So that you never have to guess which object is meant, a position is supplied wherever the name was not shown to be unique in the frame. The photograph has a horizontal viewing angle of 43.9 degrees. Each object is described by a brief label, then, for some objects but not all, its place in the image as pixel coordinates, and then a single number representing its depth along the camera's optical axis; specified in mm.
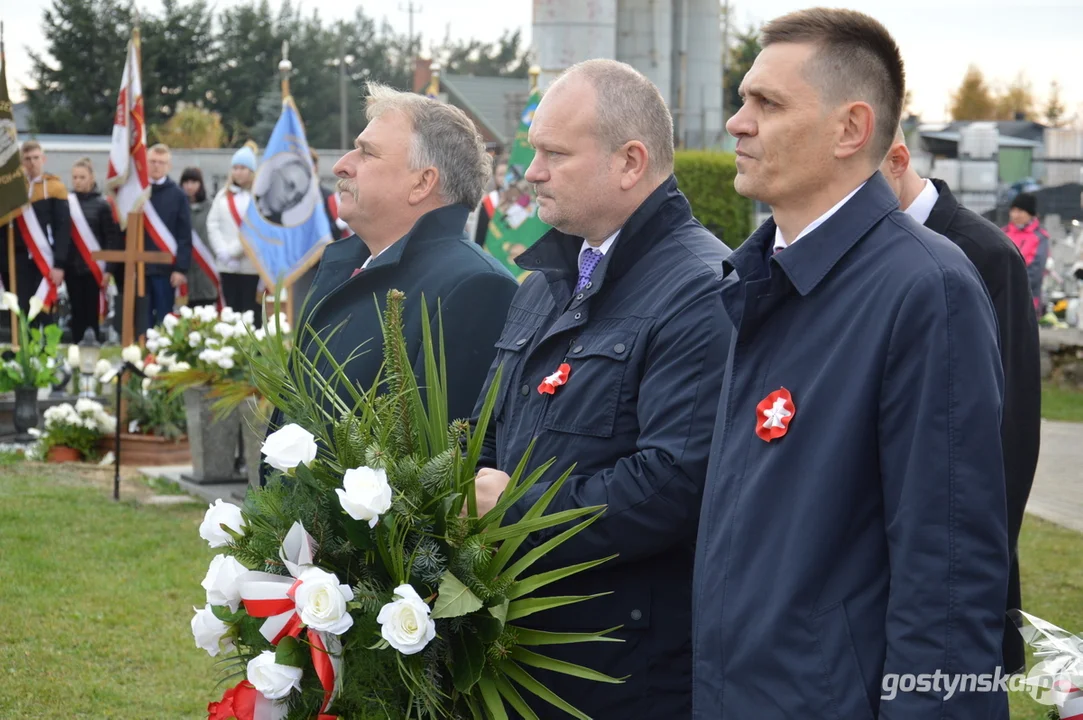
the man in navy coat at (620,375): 2703
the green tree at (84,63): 46938
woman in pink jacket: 16141
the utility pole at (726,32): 50544
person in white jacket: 13922
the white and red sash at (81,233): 14672
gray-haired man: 3676
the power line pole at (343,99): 53094
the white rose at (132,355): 9367
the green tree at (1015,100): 73188
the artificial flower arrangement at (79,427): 9914
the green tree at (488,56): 82188
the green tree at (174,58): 48219
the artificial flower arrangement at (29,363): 10516
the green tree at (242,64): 51281
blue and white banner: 12930
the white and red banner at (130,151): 13391
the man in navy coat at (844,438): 2012
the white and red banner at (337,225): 15031
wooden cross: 12688
